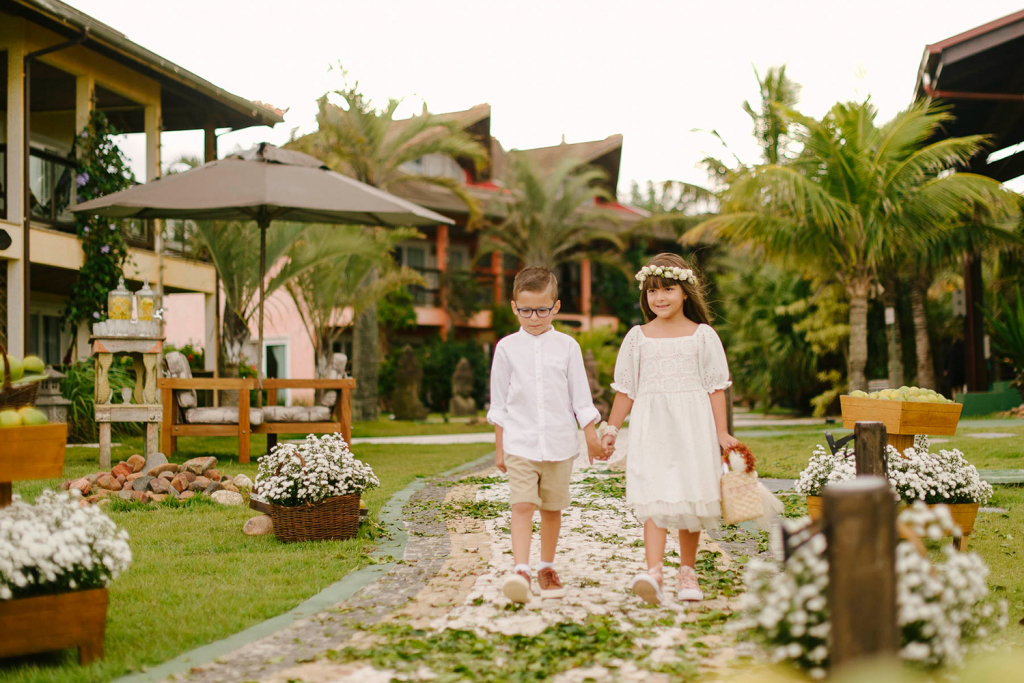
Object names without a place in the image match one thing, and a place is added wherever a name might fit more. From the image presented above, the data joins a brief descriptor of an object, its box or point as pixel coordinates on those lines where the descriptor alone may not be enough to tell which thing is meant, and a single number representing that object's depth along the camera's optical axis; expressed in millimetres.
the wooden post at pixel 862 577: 1941
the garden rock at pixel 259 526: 5514
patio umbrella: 8750
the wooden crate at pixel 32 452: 3186
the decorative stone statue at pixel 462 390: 21422
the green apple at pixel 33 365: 3543
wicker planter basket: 5234
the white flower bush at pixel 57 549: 2992
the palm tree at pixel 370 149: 17812
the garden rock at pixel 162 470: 7117
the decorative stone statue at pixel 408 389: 19734
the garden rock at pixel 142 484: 6754
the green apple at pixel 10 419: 3184
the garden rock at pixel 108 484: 6867
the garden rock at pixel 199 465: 7379
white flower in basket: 5203
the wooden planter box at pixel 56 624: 3014
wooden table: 8594
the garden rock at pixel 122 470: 7145
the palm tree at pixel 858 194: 13172
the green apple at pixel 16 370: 3514
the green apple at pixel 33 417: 3268
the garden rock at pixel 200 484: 6969
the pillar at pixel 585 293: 29578
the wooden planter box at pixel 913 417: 5223
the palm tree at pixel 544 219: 24609
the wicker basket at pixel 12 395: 3385
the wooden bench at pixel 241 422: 9203
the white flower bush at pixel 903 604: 2195
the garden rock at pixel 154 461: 7702
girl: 3938
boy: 4121
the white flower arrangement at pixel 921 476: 4871
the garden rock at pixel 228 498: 6629
